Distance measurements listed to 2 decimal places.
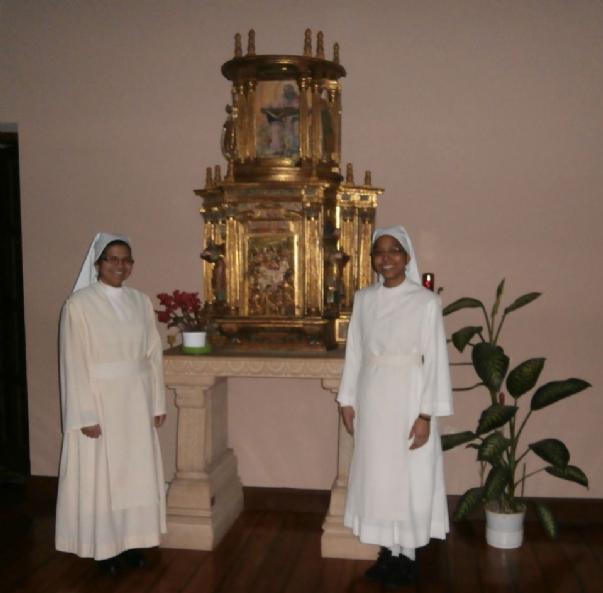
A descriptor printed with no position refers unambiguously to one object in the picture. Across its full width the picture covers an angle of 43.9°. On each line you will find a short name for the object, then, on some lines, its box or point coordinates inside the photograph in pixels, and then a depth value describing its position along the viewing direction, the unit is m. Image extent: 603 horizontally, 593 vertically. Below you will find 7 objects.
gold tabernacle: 4.26
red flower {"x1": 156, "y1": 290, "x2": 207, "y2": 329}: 4.28
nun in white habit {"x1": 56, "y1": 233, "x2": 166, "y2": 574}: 3.65
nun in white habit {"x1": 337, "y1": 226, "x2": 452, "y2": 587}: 3.50
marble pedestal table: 4.04
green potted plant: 3.96
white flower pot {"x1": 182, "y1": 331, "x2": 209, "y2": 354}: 4.21
